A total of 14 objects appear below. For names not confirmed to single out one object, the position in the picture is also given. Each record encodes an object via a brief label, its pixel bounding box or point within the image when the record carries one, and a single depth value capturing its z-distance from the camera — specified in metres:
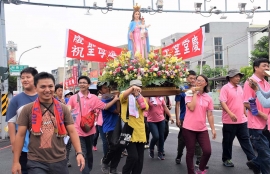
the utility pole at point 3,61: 12.70
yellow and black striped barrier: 13.07
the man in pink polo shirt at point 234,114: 6.40
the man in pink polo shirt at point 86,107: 5.61
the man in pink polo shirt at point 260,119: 4.90
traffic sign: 14.06
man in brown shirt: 3.41
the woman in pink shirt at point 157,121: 7.46
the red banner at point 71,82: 23.76
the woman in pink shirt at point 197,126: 5.57
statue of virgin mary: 6.78
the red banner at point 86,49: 7.52
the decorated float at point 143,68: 5.36
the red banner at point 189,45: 7.70
